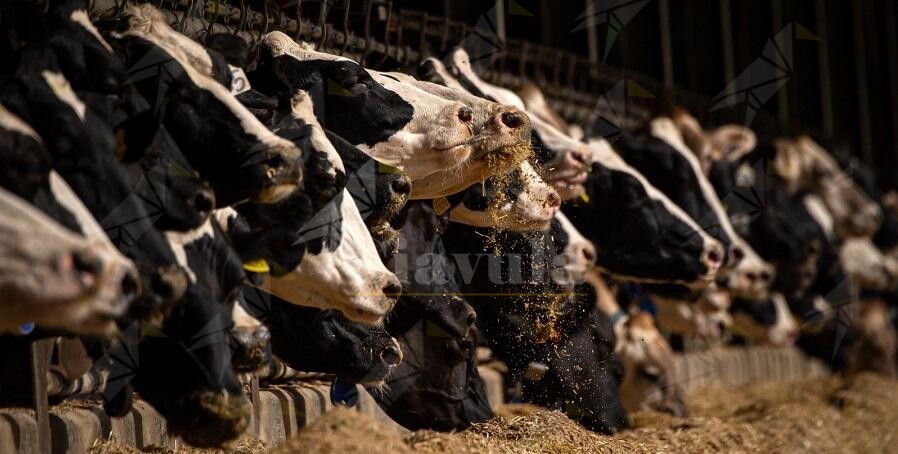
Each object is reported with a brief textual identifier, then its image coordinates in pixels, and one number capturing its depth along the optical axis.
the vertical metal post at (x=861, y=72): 36.10
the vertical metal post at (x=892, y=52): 39.14
